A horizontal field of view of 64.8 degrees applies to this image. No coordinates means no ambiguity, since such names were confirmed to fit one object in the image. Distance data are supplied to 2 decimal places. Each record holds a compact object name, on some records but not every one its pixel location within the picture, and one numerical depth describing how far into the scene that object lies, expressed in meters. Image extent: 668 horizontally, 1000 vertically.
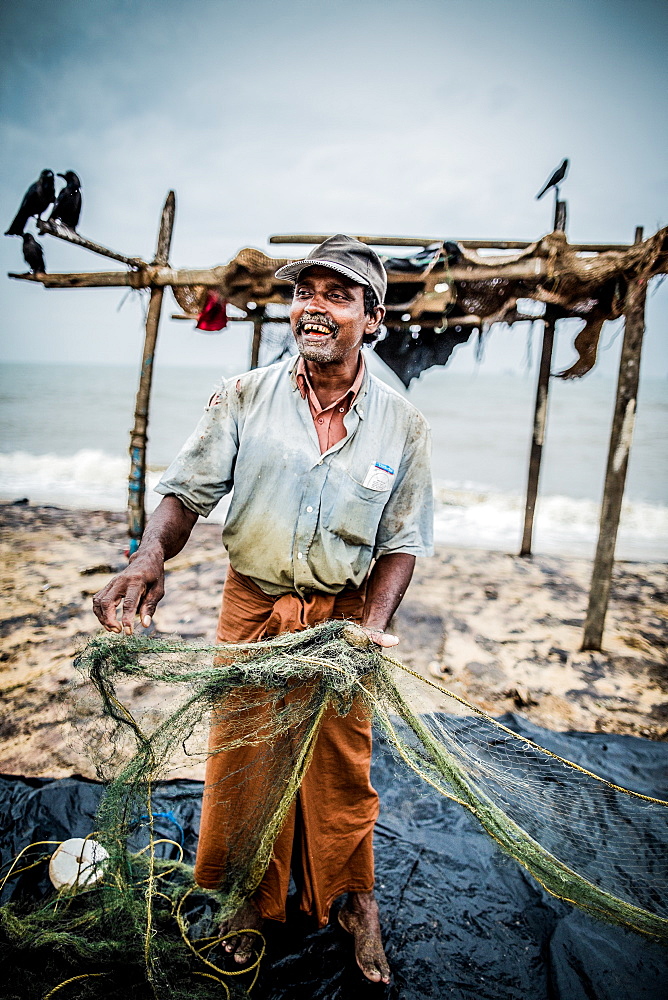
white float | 2.11
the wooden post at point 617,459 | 4.41
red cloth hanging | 5.51
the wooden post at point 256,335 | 6.43
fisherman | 1.96
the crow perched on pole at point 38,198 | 4.48
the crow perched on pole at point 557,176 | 4.50
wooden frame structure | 4.30
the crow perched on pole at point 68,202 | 4.55
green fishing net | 1.62
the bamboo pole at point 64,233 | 4.48
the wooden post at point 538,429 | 6.40
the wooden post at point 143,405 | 5.46
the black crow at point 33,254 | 5.08
